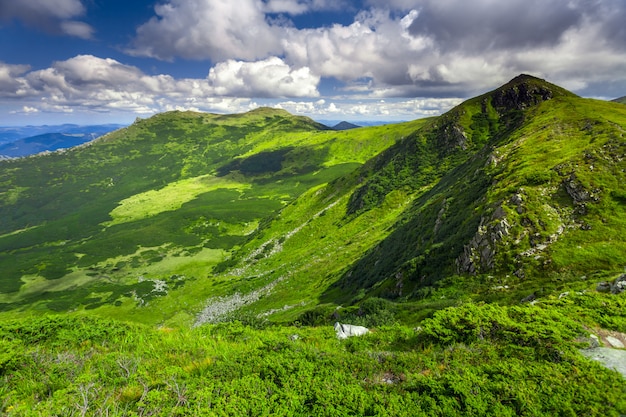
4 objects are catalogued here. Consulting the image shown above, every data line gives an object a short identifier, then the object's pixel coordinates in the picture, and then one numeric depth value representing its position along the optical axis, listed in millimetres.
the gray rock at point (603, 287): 17822
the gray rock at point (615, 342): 12516
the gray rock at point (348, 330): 18452
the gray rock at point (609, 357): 11066
